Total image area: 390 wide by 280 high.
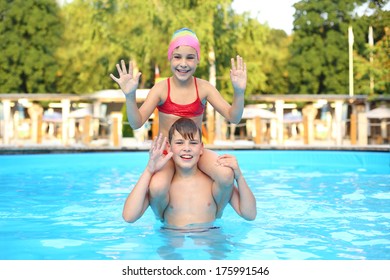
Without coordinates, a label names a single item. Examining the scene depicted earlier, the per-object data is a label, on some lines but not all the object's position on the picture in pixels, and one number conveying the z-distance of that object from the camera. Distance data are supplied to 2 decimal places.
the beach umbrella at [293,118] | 23.69
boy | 4.51
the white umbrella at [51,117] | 24.31
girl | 4.58
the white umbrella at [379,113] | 20.84
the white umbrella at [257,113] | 22.07
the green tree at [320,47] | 35.09
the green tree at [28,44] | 34.81
